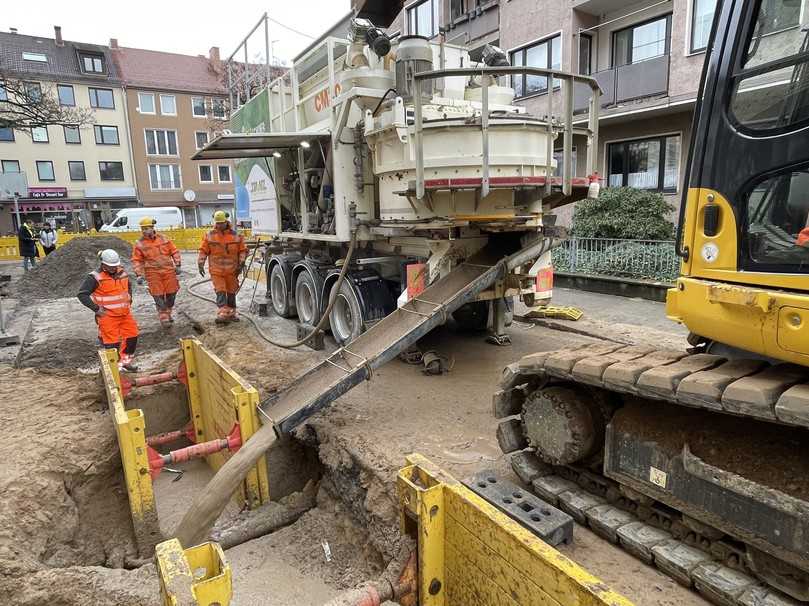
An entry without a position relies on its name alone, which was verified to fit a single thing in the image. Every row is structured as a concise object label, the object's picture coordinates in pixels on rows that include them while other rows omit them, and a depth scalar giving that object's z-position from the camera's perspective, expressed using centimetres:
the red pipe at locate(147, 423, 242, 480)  420
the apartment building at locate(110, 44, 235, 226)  3762
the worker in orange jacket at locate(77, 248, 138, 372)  644
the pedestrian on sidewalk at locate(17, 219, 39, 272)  1753
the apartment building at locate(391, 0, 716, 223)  1191
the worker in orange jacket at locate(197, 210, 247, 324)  882
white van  2972
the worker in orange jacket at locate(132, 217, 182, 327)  861
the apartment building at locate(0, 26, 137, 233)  3447
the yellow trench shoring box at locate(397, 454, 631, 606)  187
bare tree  1521
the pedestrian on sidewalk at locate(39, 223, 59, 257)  2147
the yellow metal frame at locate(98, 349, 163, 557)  403
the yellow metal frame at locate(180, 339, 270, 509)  445
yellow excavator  220
